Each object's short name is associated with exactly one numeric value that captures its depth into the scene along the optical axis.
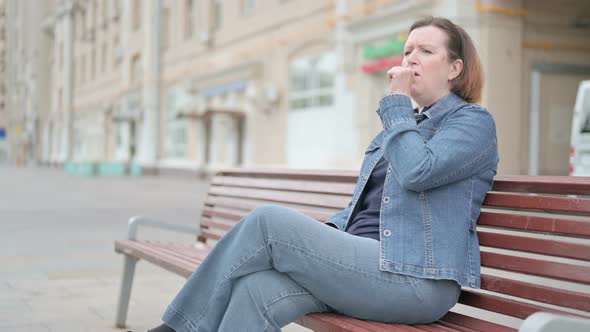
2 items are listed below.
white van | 11.18
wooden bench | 2.28
